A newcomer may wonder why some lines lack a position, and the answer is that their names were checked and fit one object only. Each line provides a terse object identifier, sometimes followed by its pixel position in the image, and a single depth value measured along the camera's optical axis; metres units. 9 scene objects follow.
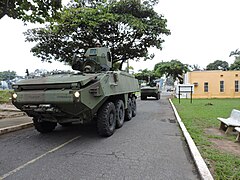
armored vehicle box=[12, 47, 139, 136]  5.23
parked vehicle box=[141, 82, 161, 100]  23.05
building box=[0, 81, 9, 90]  23.48
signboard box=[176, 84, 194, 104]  18.62
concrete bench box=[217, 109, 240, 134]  6.45
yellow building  26.05
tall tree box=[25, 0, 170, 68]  14.39
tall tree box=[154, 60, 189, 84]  38.84
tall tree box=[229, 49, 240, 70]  41.41
